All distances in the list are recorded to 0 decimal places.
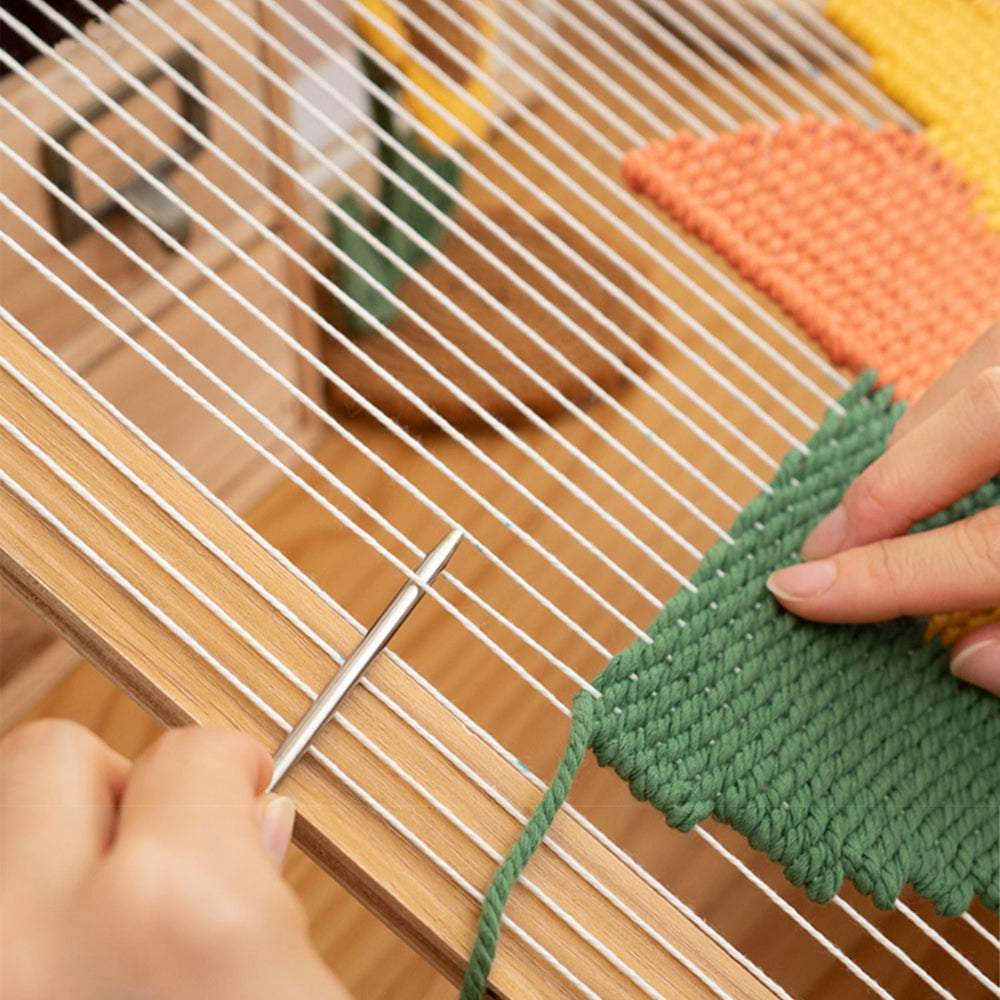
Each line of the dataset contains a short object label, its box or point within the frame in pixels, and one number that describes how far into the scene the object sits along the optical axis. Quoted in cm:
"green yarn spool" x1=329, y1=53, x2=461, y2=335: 80
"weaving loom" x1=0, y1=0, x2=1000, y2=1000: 45
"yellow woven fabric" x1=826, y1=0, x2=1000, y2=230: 71
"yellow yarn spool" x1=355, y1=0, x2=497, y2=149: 68
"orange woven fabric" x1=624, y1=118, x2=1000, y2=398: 63
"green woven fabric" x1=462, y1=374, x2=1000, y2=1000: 47
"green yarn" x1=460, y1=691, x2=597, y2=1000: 41
